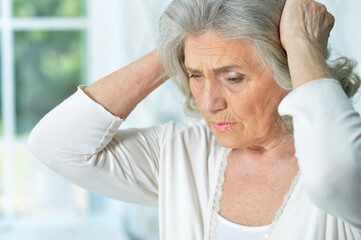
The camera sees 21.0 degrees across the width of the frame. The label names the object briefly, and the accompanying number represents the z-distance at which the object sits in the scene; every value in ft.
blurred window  9.57
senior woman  3.99
